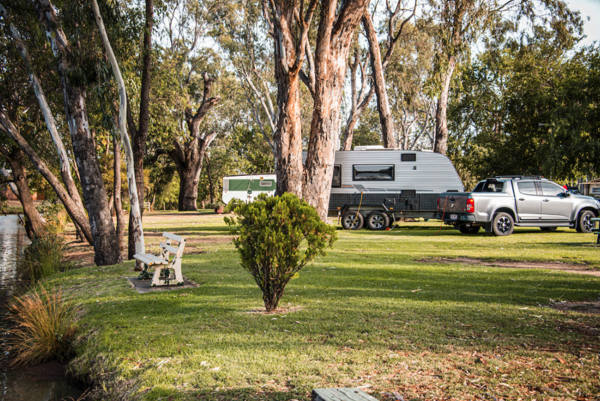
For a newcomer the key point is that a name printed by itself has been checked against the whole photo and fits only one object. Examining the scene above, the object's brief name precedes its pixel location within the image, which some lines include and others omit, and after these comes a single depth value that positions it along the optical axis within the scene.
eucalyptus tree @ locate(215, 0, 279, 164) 32.09
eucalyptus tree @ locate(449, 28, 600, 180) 25.70
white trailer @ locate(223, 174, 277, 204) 38.00
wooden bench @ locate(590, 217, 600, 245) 13.10
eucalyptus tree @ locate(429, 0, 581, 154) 20.88
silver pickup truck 16.34
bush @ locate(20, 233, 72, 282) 10.64
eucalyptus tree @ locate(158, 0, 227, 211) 31.50
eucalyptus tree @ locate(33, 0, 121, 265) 10.08
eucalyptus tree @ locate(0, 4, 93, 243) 11.16
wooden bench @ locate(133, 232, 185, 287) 7.59
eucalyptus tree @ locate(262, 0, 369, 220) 14.42
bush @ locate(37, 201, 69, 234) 19.52
